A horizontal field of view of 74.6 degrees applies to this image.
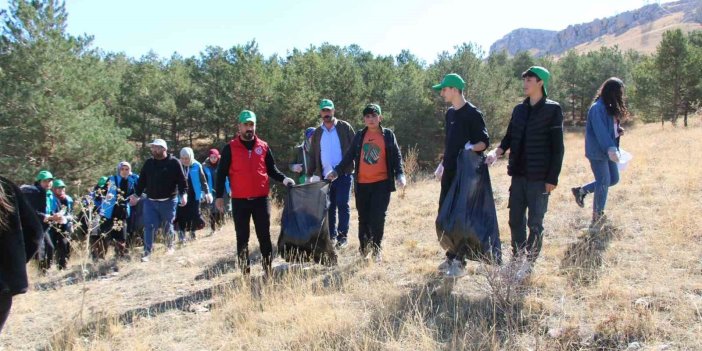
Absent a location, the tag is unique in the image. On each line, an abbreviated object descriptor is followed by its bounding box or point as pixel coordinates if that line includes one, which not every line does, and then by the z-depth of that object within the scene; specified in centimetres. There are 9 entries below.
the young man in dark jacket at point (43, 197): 629
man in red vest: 438
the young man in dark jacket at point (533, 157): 352
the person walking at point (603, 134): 459
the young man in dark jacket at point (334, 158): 532
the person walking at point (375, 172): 464
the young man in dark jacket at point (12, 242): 204
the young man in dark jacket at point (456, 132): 391
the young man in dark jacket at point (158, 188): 596
